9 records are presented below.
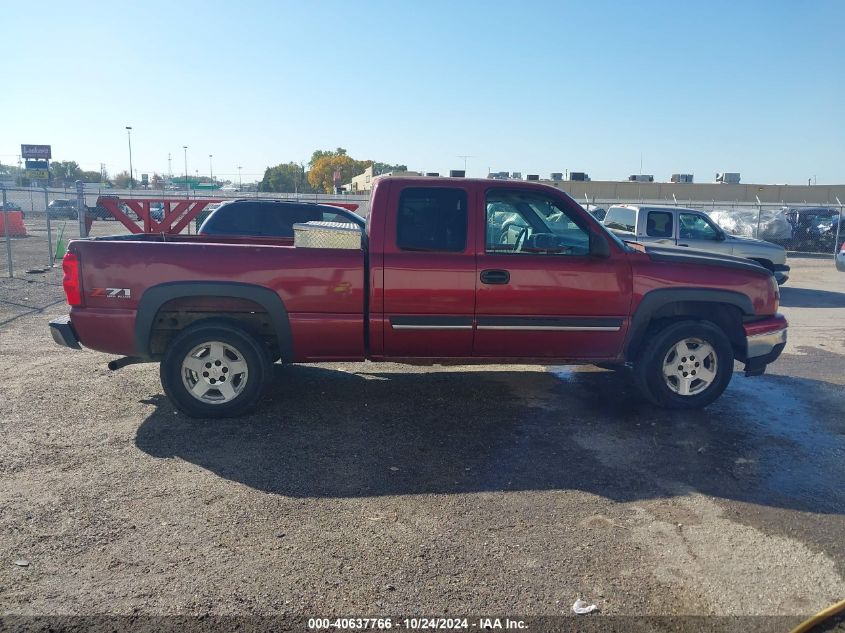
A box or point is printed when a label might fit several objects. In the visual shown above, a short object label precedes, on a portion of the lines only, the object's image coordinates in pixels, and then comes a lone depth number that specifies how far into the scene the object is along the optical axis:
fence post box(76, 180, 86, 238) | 15.28
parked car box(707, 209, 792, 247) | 23.48
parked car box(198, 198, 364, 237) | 10.85
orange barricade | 28.81
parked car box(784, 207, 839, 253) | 25.75
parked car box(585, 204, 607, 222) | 18.72
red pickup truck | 5.43
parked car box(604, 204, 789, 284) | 13.59
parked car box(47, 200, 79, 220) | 40.03
